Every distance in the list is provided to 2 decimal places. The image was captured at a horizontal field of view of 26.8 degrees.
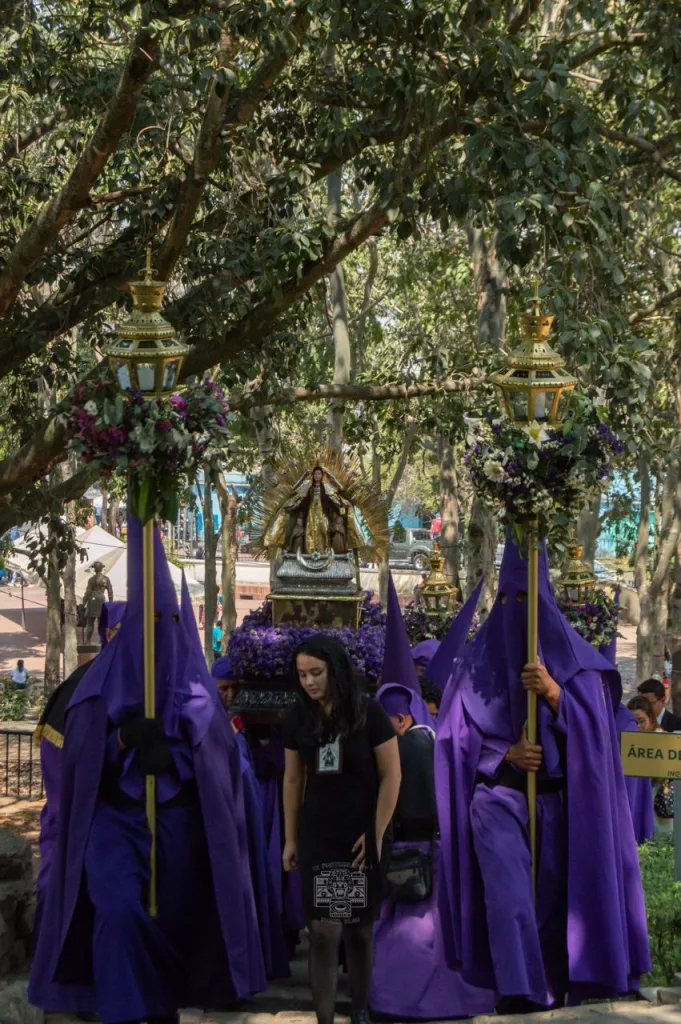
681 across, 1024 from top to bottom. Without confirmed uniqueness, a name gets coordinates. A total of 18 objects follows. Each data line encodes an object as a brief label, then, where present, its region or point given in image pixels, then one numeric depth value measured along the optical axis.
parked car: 38.69
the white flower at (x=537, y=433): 6.57
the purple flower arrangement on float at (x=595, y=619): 9.88
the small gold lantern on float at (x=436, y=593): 10.98
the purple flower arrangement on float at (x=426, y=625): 10.48
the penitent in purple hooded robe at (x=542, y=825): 6.40
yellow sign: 6.32
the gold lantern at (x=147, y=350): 6.35
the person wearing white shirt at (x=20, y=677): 23.92
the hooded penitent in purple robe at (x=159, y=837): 6.12
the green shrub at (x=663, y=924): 6.92
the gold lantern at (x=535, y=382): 6.79
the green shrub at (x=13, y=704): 22.17
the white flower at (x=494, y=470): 6.46
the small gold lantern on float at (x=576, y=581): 10.94
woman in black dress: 5.57
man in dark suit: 10.24
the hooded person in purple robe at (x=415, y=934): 6.69
